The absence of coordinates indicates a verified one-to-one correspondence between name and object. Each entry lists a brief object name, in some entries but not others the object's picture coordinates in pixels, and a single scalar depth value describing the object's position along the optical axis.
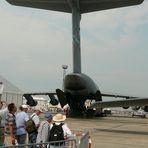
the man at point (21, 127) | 6.62
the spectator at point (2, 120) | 6.00
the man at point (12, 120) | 6.29
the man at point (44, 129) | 5.05
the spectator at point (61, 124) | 4.79
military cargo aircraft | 19.78
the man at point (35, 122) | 6.25
